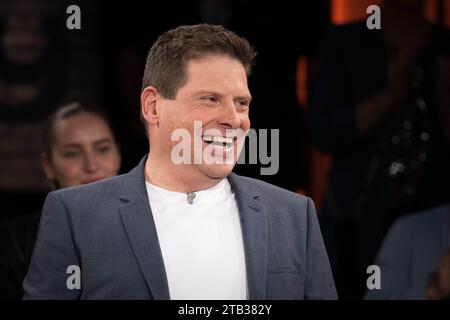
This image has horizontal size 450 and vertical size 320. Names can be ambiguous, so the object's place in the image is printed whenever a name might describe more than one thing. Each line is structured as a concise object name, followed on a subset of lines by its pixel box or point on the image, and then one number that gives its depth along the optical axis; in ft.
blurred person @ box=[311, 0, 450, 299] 15.40
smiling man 9.32
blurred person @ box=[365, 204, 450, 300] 14.03
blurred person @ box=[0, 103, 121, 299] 14.05
